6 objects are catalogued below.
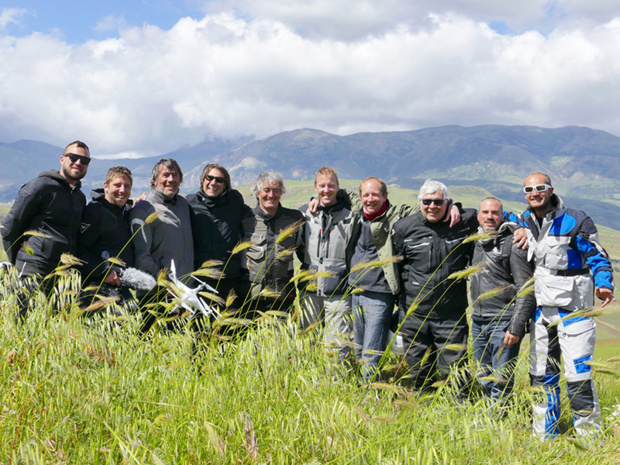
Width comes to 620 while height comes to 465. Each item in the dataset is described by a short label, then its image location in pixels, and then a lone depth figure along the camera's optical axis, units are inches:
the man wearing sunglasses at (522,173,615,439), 213.0
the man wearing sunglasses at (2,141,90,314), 195.0
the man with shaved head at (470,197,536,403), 228.5
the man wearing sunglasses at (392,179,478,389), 226.7
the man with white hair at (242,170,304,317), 253.8
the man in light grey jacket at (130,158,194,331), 229.5
